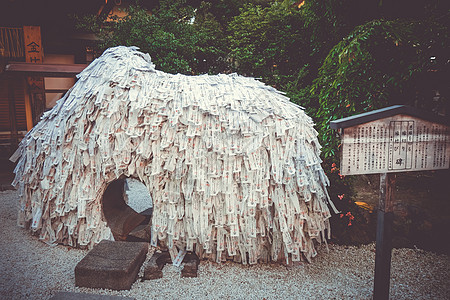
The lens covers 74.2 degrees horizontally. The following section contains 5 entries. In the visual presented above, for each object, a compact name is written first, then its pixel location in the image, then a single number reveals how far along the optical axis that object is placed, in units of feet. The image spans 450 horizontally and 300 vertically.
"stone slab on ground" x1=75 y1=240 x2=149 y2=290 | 11.16
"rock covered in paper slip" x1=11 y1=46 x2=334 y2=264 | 12.34
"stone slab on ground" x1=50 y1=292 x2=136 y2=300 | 9.78
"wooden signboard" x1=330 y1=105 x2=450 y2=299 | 9.09
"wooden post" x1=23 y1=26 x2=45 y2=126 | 23.67
